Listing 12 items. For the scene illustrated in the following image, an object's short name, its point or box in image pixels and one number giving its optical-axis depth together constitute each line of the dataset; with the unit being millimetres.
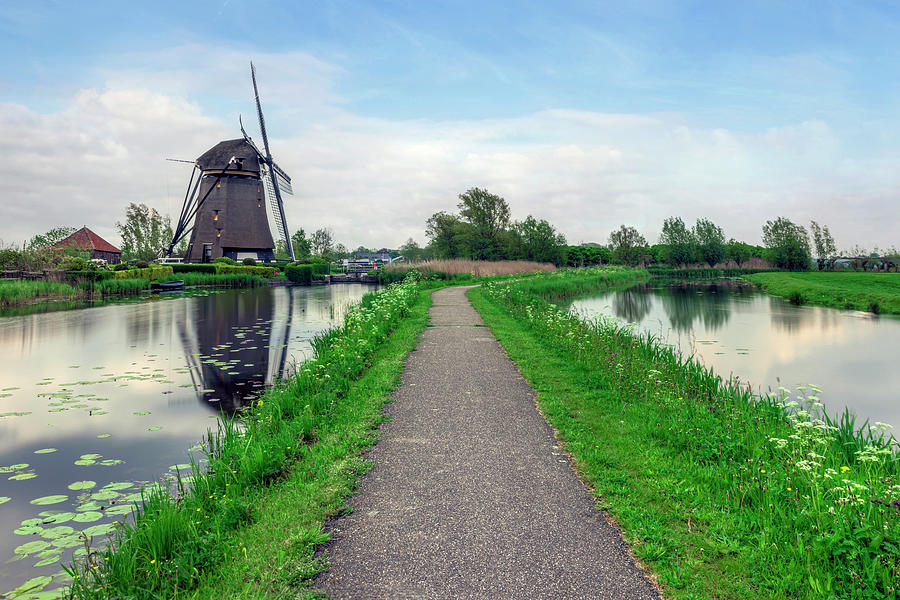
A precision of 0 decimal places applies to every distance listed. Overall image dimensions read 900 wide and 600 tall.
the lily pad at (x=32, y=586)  3178
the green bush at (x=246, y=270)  38188
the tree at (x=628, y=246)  65875
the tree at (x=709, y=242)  64875
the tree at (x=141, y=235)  55688
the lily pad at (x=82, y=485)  4726
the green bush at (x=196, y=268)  36962
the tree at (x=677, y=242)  64875
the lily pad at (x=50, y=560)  3533
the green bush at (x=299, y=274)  39375
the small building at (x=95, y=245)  52906
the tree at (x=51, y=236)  46588
